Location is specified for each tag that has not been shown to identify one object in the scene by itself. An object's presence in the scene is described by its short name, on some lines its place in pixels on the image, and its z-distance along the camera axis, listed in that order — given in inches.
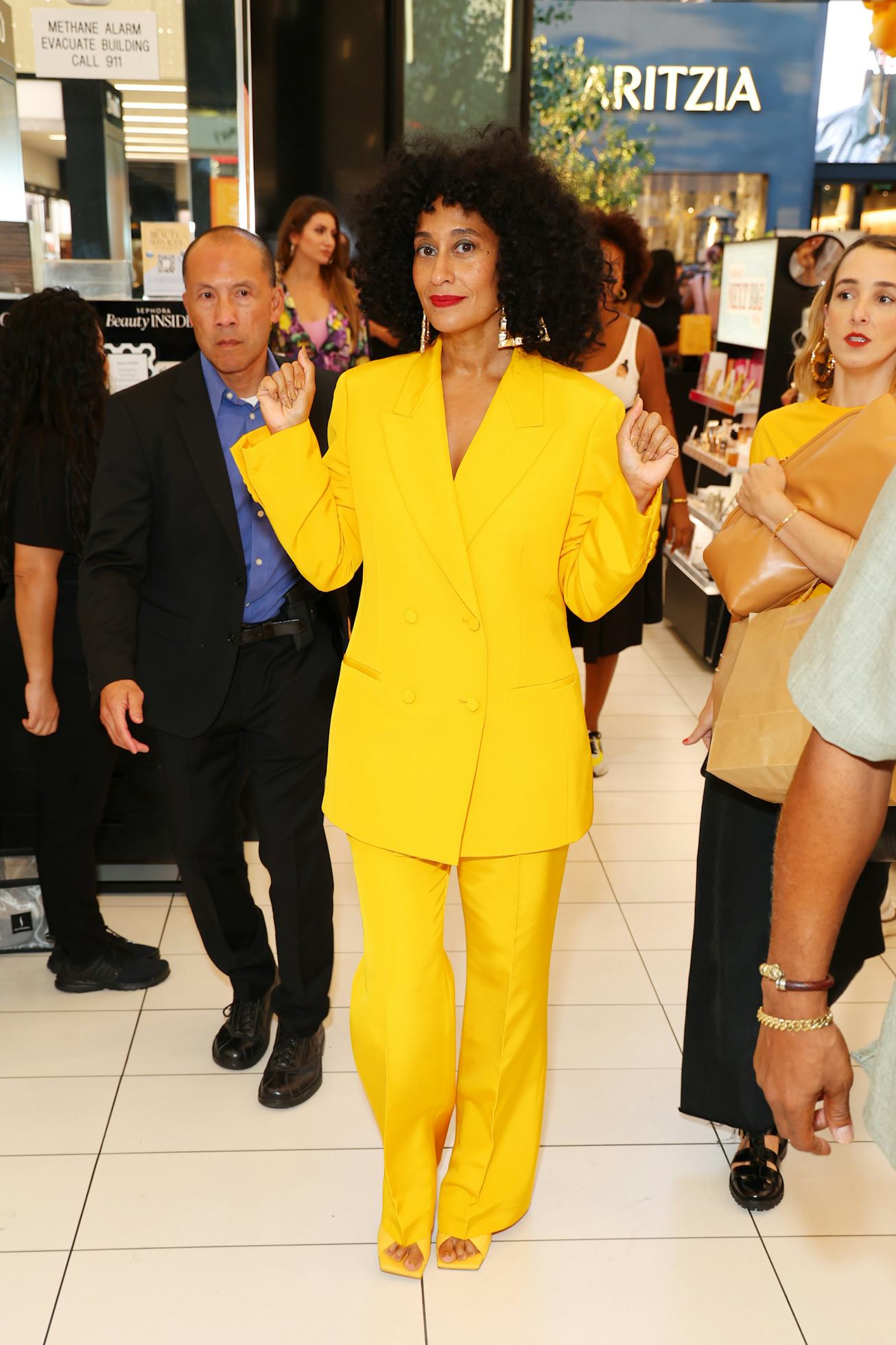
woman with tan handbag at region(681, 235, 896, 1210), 96.3
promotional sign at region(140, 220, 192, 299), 157.4
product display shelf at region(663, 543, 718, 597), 252.7
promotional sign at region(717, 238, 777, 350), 261.4
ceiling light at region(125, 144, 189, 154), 155.3
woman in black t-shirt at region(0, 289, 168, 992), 117.6
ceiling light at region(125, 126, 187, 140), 154.8
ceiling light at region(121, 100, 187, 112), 154.3
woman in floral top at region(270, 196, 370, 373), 185.3
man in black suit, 104.7
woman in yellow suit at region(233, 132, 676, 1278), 81.0
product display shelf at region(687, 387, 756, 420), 276.7
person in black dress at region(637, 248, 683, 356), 395.5
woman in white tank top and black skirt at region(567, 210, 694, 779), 176.7
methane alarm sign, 150.6
